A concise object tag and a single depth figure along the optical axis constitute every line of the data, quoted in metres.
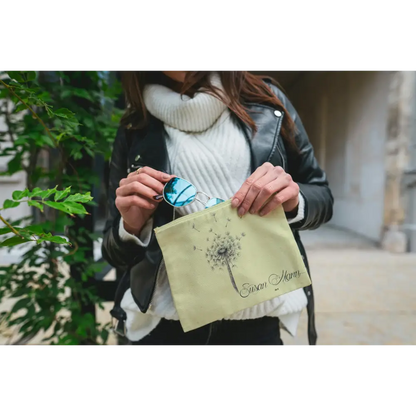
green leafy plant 0.80
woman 0.62
